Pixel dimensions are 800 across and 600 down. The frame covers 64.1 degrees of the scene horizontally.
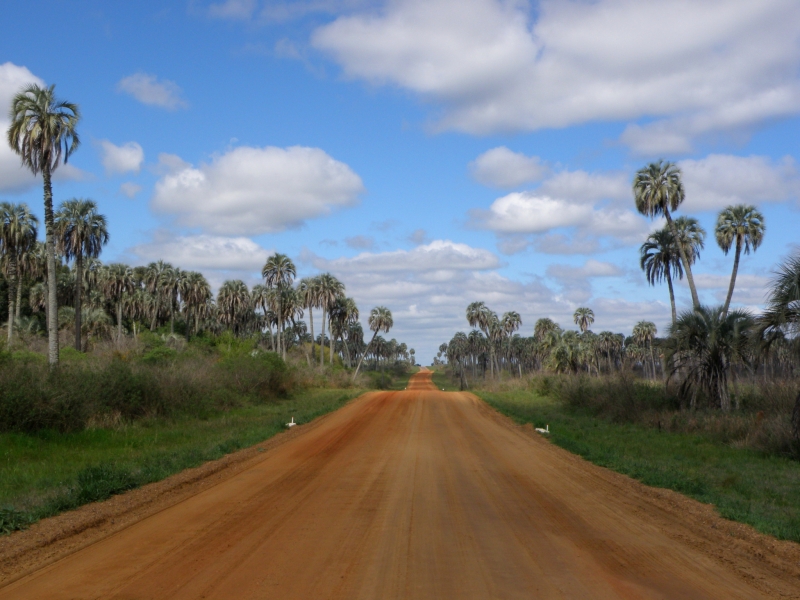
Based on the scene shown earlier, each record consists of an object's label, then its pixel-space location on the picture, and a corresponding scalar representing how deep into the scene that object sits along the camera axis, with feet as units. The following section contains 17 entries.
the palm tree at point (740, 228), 132.87
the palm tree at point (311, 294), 255.91
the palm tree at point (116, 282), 216.33
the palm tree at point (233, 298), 282.36
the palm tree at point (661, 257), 134.82
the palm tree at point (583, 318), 294.25
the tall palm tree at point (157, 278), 247.29
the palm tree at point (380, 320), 321.52
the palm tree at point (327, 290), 254.68
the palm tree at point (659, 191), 125.39
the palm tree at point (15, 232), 145.07
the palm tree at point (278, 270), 238.68
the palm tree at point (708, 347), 78.02
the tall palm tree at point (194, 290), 244.83
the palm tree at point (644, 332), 301.02
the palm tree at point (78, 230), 144.05
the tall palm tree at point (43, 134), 84.33
